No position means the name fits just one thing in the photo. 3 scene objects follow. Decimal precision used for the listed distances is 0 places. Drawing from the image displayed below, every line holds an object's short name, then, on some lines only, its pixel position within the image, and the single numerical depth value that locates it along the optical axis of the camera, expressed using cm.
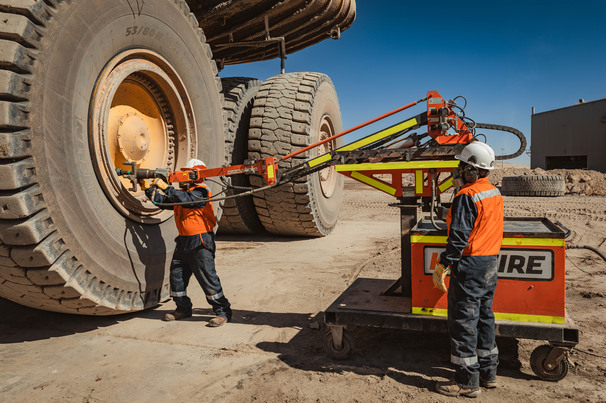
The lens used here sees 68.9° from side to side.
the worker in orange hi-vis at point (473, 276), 277
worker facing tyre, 391
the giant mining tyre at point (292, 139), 650
